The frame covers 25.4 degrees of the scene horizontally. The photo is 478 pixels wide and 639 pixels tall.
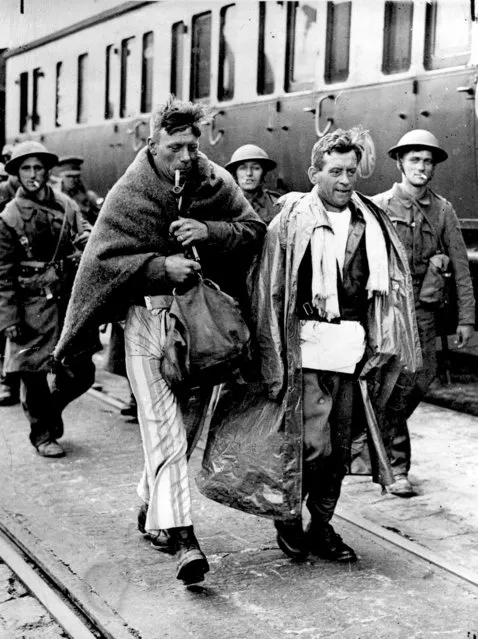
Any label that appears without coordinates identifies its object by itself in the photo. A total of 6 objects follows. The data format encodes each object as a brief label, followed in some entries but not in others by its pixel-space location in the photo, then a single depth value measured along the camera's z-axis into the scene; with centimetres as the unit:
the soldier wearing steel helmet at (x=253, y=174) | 740
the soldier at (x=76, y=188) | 1066
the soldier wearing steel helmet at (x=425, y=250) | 599
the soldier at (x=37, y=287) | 676
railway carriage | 821
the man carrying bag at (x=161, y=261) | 429
